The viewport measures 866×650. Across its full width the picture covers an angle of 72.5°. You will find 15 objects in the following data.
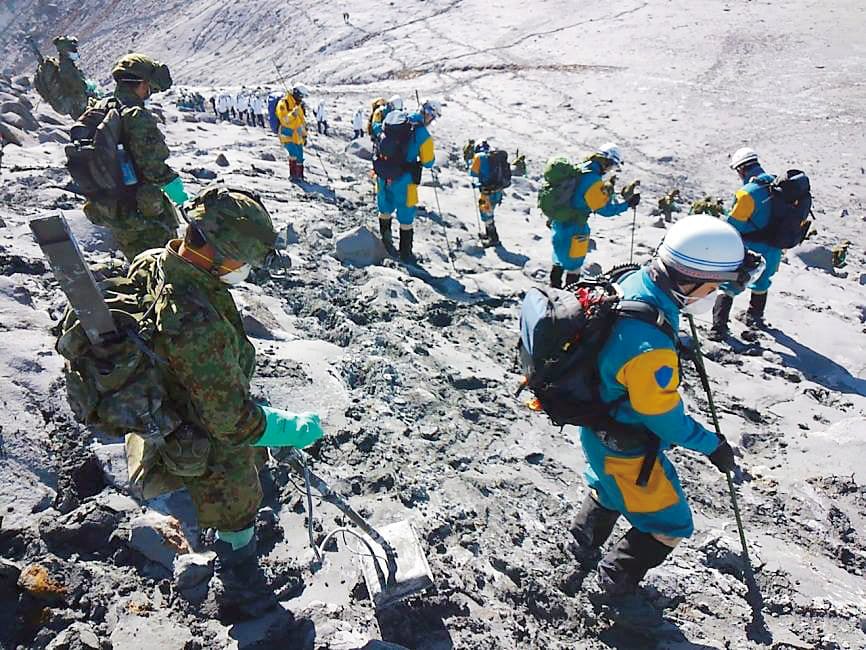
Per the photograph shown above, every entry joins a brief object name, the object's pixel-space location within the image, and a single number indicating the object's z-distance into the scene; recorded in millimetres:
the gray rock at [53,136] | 12062
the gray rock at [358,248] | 8102
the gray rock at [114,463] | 3797
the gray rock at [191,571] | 3229
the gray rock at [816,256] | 10500
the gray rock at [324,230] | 8836
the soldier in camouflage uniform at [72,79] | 7598
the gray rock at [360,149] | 15797
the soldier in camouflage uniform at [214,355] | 2508
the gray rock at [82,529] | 3332
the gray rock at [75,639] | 2808
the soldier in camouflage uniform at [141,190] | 4559
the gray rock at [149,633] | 2959
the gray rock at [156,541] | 3385
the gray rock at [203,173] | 10211
